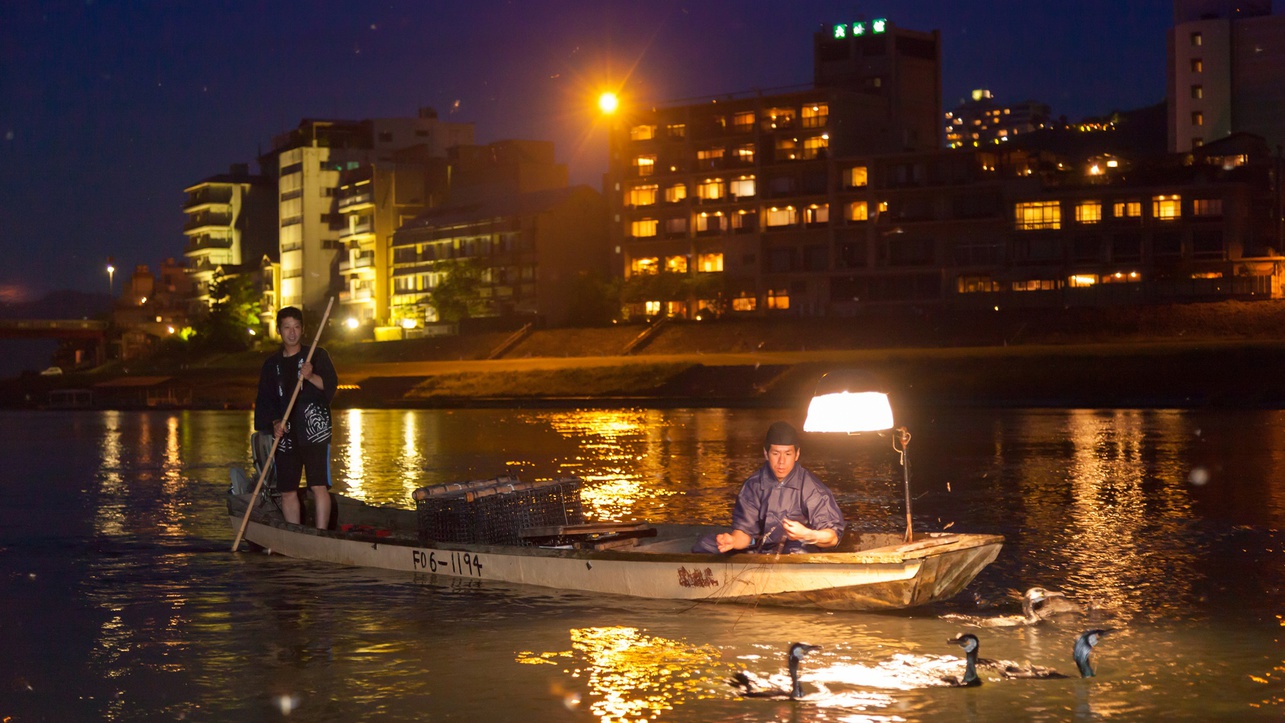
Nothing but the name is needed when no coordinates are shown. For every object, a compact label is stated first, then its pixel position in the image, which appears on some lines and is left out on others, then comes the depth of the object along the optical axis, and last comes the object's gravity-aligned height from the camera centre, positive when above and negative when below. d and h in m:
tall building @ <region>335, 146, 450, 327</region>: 123.12 +15.34
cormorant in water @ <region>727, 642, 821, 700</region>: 9.52 -2.36
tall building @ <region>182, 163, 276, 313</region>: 152.25 +18.09
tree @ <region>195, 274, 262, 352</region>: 124.69 +5.56
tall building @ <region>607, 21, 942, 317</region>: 97.19 +14.94
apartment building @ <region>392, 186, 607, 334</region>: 105.81 +10.09
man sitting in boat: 11.98 -1.31
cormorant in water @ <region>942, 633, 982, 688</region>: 9.80 -2.24
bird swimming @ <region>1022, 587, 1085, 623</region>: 12.04 -2.23
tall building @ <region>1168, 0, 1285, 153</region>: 103.44 +23.29
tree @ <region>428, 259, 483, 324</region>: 106.12 +6.59
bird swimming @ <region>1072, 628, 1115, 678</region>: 9.90 -2.17
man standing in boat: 14.91 -0.34
